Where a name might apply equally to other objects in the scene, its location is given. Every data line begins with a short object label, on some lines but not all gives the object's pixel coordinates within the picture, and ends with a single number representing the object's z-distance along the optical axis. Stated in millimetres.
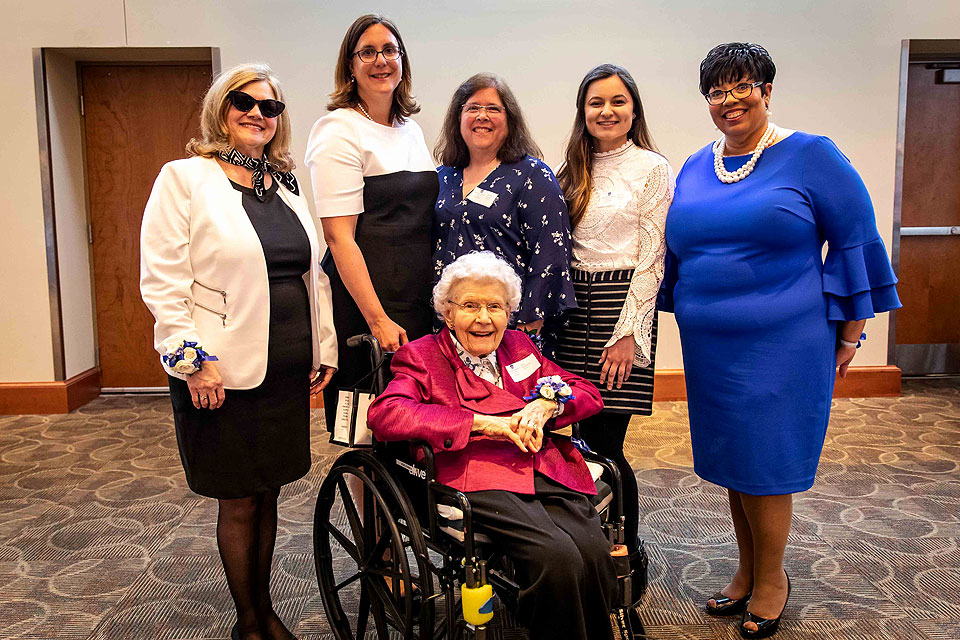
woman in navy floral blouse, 2197
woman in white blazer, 1827
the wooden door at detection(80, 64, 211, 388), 4973
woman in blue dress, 1994
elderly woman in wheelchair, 1604
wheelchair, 1580
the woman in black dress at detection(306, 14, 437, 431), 2172
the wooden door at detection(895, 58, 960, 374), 5336
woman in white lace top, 2236
